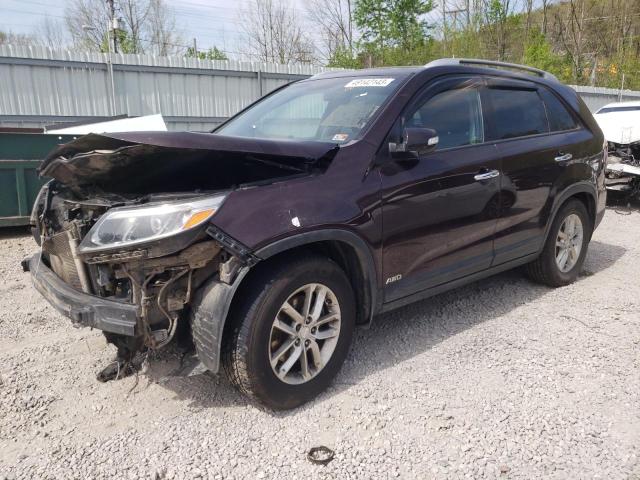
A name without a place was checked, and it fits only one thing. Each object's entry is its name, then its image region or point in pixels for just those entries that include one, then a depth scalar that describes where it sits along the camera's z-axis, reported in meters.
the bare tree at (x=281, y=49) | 30.25
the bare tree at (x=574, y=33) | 27.34
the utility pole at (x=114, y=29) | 24.32
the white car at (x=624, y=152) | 9.06
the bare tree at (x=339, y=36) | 26.09
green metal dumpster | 6.43
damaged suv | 2.54
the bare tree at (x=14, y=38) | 36.91
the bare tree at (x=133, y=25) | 34.66
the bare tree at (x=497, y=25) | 22.72
